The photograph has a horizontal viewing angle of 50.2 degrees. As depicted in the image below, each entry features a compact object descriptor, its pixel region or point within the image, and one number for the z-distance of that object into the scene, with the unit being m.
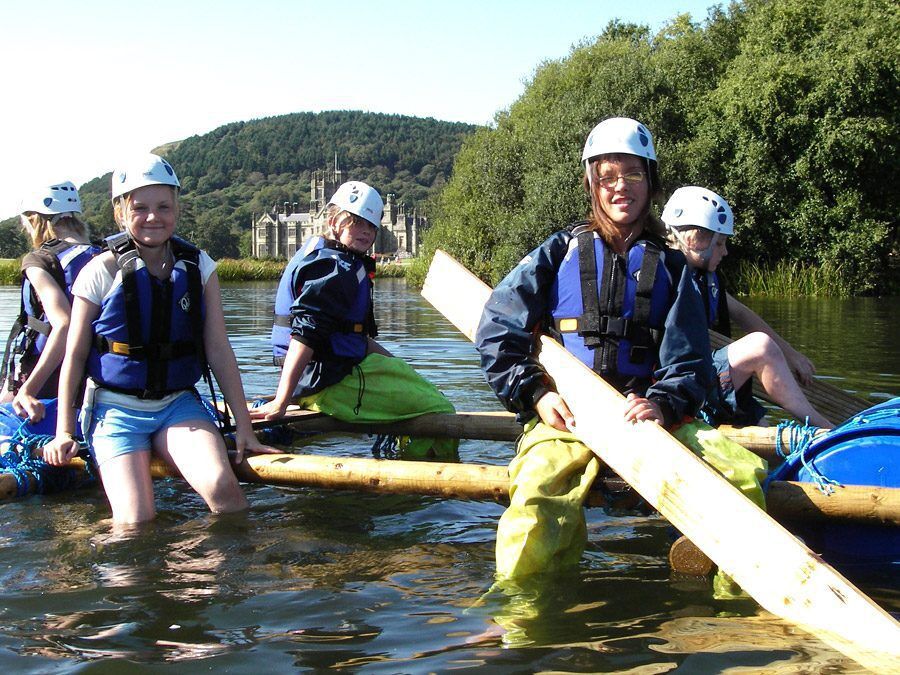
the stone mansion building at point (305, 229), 163.25
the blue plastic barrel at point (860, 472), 4.10
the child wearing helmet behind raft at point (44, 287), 5.41
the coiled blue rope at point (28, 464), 5.32
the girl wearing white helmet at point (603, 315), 3.94
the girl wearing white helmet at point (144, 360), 4.71
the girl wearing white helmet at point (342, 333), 5.91
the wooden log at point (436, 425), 6.05
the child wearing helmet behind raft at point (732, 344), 5.31
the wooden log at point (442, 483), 3.87
